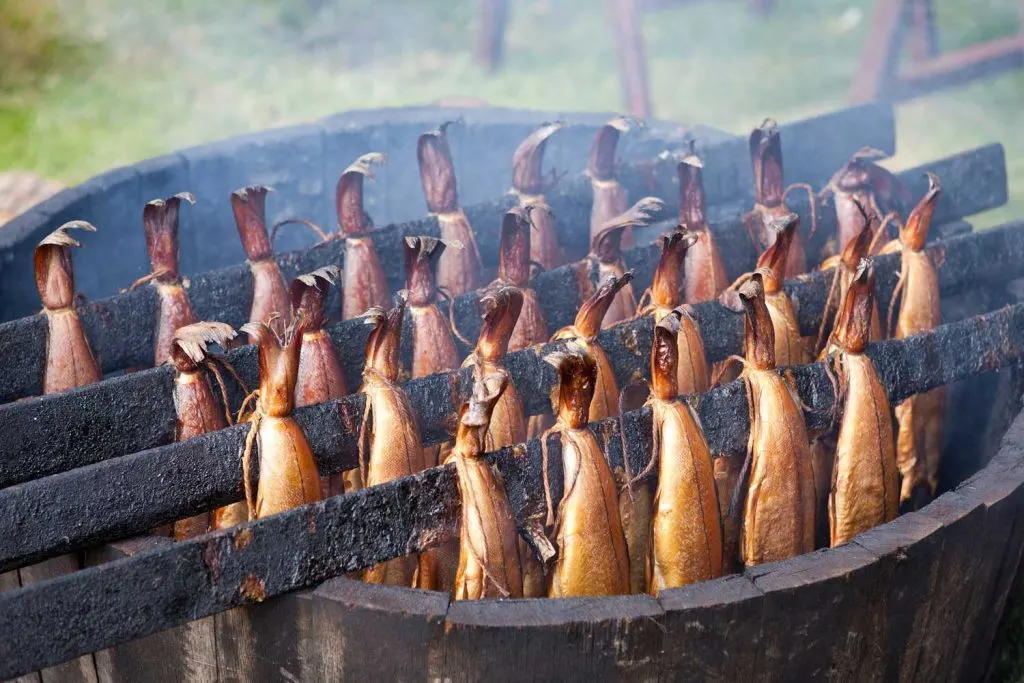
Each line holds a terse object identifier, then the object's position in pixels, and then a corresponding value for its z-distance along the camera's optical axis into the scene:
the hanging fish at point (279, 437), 2.27
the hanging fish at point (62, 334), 2.73
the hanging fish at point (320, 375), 2.69
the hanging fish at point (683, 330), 2.83
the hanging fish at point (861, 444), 2.57
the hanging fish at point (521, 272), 2.81
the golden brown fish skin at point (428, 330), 2.82
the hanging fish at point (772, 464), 2.48
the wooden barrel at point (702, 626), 1.95
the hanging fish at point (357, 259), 3.24
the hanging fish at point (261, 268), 3.06
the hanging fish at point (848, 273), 3.00
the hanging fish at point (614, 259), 2.96
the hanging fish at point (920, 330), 3.08
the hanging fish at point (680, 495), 2.36
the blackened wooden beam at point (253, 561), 1.86
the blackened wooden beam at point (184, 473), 2.11
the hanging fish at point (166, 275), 2.87
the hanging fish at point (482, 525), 2.17
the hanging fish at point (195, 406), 2.49
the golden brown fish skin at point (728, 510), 2.60
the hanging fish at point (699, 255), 3.28
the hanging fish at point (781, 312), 2.89
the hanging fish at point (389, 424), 2.41
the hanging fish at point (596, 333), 2.52
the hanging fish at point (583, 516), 2.25
